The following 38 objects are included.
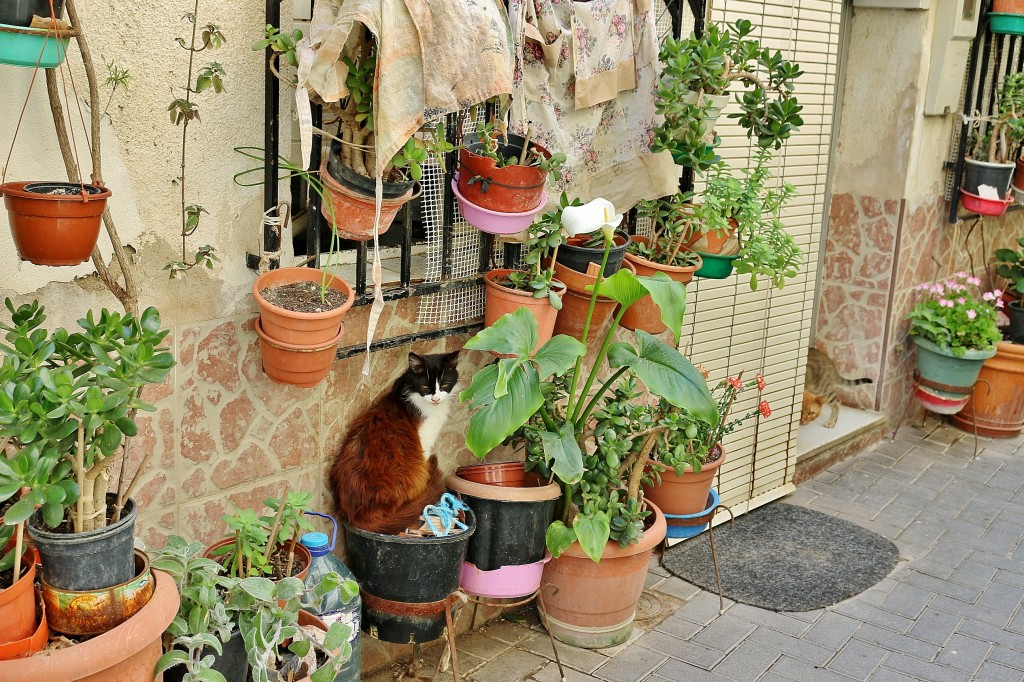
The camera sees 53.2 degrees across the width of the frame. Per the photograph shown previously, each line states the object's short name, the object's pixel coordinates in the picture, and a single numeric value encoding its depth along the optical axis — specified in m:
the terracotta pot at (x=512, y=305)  3.26
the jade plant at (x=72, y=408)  1.83
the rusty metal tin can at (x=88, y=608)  1.97
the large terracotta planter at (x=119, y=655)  1.87
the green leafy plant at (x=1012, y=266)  6.91
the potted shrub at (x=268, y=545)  2.56
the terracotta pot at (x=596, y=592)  3.64
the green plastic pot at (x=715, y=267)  3.94
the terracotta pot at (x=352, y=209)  2.71
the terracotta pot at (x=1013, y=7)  5.91
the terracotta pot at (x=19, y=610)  1.84
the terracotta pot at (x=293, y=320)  2.61
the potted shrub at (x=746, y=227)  3.81
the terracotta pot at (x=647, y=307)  3.67
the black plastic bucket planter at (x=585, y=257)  3.46
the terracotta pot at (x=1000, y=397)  6.26
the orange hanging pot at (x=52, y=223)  2.11
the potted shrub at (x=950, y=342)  6.01
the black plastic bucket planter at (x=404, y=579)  3.06
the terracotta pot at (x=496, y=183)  3.08
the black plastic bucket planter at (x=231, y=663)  2.42
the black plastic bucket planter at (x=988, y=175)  6.06
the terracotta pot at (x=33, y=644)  1.86
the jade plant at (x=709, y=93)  3.53
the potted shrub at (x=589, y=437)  3.05
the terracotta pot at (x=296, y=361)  2.68
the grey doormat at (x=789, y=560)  4.23
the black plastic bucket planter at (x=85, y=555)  1.94
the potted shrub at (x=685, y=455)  3.73
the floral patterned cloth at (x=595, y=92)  3.26
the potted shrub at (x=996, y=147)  6.09
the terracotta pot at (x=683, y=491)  4.09
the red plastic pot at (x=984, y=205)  6.10
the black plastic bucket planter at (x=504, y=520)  3.37
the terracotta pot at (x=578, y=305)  3.45
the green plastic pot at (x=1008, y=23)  5.90
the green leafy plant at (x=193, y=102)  2.50
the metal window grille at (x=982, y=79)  6.09
